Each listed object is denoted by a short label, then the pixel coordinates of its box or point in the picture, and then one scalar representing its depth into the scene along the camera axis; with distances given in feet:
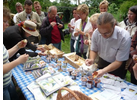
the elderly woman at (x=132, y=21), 8.45
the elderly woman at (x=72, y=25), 13.50
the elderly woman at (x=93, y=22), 8.21
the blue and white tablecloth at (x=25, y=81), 5.28
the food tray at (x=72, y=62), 7.50
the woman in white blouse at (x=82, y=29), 10.11
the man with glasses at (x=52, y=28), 11.44
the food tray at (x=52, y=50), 9.19
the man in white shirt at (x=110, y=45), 5.52
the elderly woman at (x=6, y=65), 4.74
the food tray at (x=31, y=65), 7.25
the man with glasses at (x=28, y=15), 12.09
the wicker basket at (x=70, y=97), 4.24
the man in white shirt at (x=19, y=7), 14.74
